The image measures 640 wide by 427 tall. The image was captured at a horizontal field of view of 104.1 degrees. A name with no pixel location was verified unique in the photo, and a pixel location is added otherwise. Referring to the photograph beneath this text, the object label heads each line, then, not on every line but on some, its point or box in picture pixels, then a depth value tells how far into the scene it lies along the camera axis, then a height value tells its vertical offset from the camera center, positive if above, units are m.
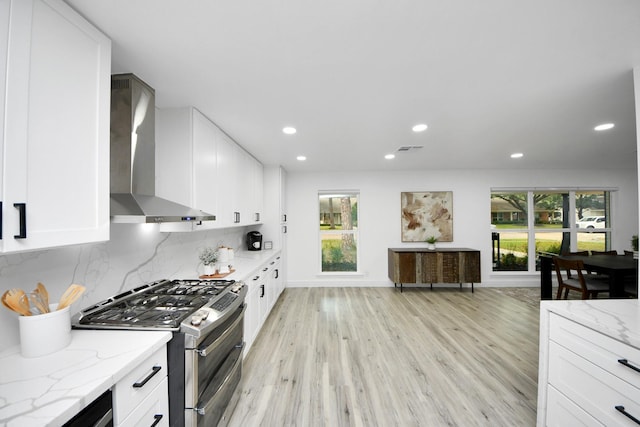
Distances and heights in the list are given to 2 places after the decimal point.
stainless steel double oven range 1.34 -0.69
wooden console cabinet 4.80 -0.96
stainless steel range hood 1.51 +0.41
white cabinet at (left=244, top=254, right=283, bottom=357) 2.57 -1.01
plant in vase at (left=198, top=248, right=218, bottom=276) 2.48 -0.46
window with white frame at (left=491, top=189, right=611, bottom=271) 5.31 -0.16
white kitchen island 1.17 -0.77
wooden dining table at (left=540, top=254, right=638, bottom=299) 3.08 -0.69
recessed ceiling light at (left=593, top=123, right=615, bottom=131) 2.63 +0.98
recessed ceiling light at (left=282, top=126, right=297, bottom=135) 2.66 +0.94
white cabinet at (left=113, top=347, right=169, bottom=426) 1.00 -0.79
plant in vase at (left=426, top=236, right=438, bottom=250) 5.01 -0.52
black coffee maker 4.34 -0.43
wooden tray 2.38 -0.58
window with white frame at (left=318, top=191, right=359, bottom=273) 5.44 -0.32
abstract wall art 5.26 +0.01
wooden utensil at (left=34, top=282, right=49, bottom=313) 1.15 -0.36
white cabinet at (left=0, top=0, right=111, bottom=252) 0.87 +0.36
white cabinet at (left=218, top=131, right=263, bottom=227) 2.68 +0.41
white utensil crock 1.05 -0.51
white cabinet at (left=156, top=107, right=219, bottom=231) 2.06 +0.48
